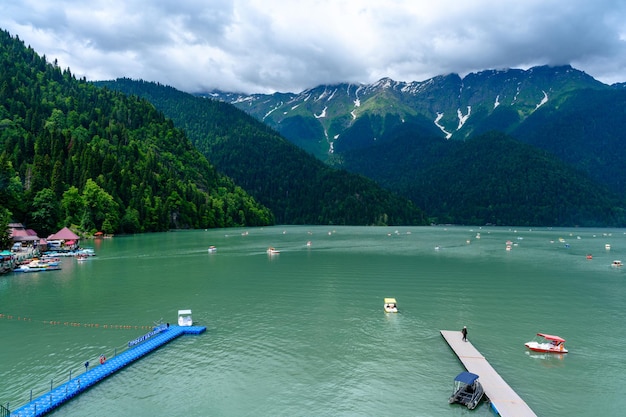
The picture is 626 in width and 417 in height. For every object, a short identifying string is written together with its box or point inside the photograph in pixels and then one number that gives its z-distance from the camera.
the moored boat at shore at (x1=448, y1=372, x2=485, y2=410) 35.31
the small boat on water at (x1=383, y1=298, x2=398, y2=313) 65.38
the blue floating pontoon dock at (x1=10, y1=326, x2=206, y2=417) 33.62
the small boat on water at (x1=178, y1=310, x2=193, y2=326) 56.91
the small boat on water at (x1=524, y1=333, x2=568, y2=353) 48.25
